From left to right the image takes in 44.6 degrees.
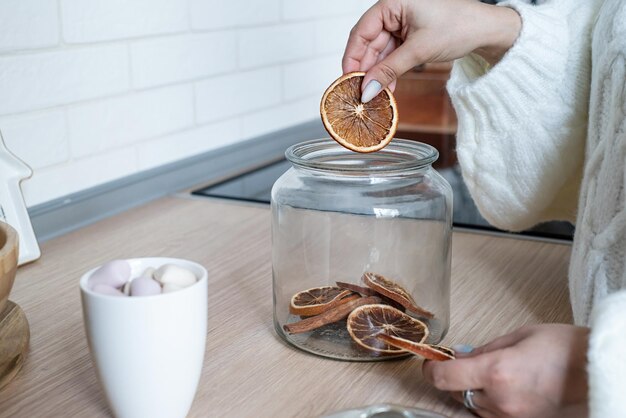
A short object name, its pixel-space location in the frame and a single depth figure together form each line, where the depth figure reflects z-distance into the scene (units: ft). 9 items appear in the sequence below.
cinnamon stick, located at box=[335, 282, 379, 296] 2.47
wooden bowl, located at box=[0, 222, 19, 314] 1.96
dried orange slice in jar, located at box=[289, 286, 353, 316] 2.46
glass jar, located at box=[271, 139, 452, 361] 2.48
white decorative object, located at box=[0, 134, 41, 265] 3.30
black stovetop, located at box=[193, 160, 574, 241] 3.84
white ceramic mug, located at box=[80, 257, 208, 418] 1.79
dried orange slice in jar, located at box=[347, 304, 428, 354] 2.36
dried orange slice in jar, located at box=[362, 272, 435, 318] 2.45
